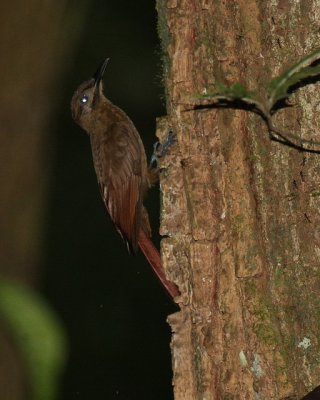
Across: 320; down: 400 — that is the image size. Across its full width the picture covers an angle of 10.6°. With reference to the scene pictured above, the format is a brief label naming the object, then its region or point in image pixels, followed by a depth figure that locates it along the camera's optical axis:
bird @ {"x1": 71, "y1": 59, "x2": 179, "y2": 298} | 8.64
